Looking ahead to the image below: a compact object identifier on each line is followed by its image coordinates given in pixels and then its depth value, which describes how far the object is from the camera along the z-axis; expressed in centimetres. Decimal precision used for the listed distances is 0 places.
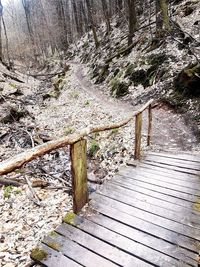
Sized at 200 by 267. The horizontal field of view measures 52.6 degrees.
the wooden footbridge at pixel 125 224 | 255
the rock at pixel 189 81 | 791
